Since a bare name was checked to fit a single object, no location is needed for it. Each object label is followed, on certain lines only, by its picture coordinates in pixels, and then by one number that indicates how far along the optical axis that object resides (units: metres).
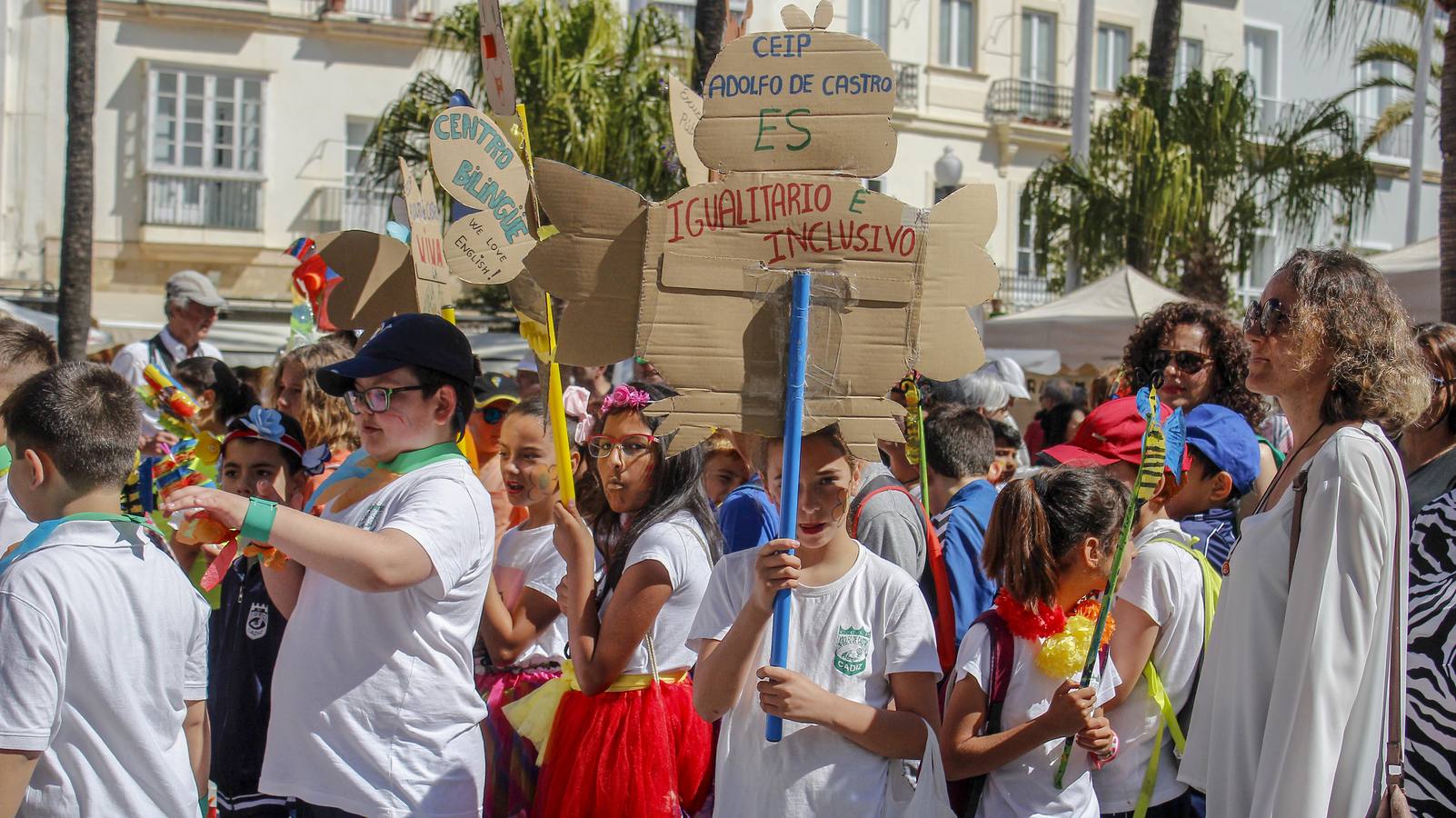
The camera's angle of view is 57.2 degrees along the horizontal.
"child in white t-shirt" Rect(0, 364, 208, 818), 2.46
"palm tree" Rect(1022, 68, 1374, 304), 14.73
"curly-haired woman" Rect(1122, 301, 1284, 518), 4.77
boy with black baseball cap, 2.99
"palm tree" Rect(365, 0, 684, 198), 14.37
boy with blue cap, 3.99
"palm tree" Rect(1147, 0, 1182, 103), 14.26
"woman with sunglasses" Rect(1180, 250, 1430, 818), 2.49
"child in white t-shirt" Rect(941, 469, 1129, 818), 3.17
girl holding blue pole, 2.94
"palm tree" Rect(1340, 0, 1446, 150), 20.06
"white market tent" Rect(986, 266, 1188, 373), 9.59
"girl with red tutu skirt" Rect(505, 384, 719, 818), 3.53
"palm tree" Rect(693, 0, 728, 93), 9.99
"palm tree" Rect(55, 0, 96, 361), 11.27
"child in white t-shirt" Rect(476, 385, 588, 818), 4.14
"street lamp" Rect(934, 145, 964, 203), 14.05
